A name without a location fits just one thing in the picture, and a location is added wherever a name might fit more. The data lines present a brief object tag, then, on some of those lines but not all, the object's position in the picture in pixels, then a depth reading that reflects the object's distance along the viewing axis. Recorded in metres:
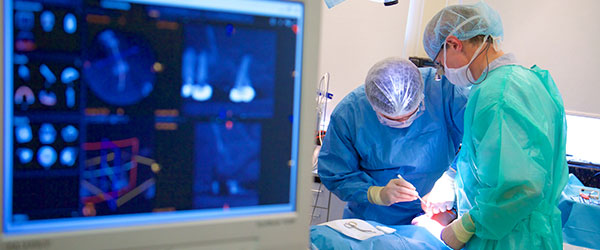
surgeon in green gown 1.07
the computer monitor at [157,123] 0.53
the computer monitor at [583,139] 3.04
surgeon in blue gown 1.56
